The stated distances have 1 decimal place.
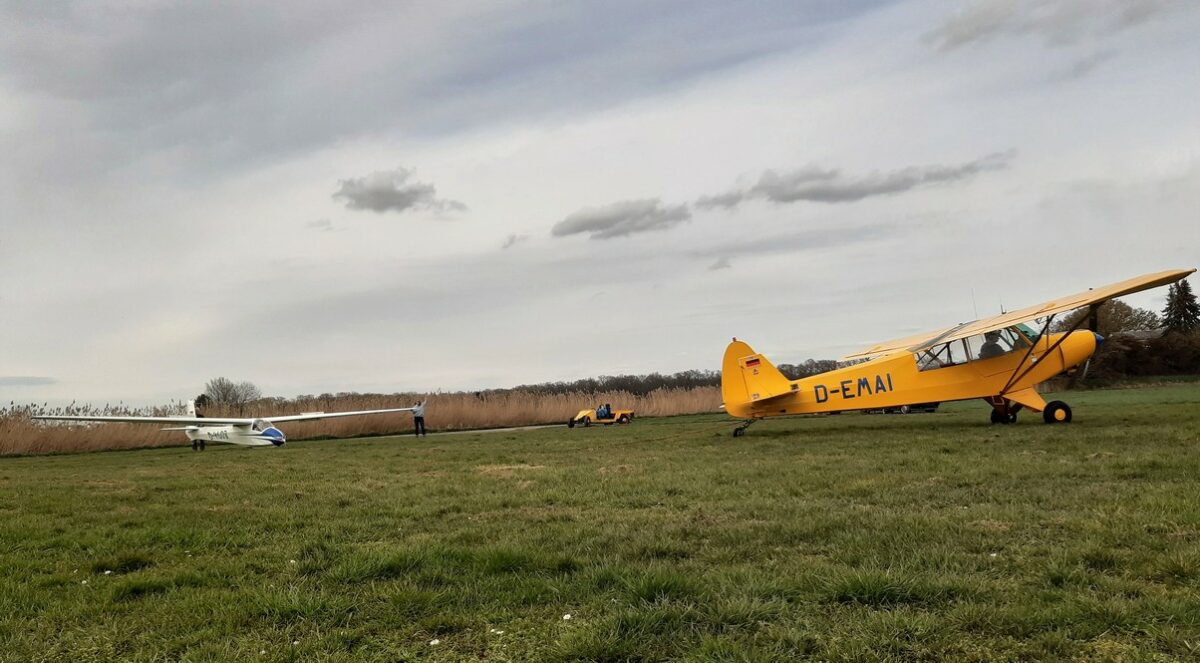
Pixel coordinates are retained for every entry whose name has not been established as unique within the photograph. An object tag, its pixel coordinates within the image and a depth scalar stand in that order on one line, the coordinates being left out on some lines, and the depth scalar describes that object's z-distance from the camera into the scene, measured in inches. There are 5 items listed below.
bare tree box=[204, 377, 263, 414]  3013.8
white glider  986.8
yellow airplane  604.7
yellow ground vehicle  1254.9
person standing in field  1122.4
